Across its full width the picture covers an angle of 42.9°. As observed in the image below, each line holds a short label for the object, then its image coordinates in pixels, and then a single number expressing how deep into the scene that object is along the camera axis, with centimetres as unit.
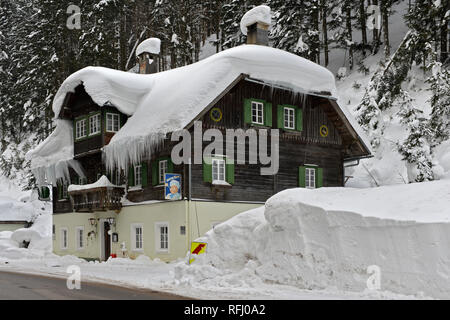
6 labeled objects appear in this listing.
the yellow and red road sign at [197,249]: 1596
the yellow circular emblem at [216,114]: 2303
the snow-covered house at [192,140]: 2231
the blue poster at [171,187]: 2158
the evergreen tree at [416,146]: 2659
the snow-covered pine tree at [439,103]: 2812
